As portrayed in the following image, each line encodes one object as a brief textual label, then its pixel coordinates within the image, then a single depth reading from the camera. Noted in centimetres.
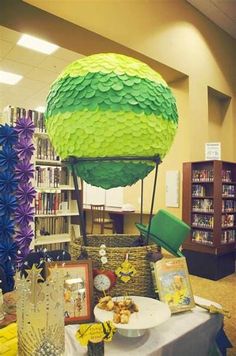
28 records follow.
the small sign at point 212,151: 415
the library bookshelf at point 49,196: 376
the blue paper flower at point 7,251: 249
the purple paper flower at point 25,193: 275
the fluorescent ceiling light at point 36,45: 448
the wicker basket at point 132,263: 80
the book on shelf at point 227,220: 433
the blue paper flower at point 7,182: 255
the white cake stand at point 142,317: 66
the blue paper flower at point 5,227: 255
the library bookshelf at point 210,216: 410
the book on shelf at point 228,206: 437
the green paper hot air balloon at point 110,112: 70
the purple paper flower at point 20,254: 252
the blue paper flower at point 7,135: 260
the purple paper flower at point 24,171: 275
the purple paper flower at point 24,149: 278
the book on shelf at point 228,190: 439
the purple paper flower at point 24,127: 283
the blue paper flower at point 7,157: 255
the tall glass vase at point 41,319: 60
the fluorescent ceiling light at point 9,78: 566
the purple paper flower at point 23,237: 272
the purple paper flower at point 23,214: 274
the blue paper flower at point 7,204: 257
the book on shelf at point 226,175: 438
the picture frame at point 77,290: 74
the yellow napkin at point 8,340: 66
